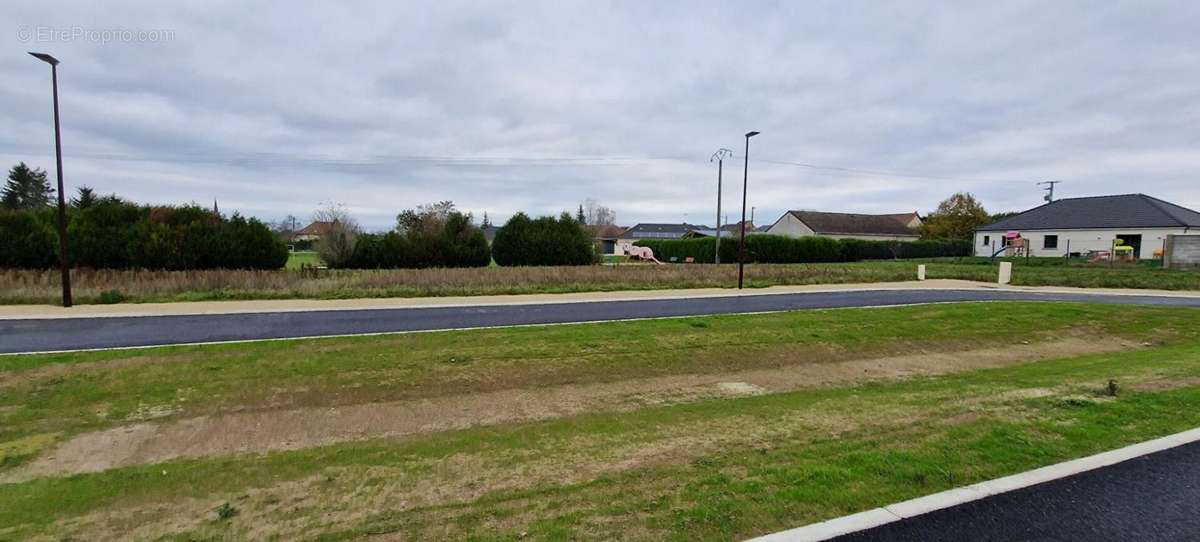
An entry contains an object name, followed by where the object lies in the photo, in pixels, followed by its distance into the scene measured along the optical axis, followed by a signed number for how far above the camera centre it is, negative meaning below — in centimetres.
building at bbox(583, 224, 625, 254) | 9198 +267
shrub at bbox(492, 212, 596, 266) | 3369 +27
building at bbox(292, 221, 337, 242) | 3356 +105
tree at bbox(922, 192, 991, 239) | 6412 +414
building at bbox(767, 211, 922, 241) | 6919 +337
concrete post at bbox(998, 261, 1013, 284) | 2542 -87
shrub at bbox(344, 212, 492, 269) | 3238 -21
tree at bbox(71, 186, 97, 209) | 4306 +393
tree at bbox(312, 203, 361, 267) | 3222 +2
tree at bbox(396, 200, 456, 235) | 3362 +155
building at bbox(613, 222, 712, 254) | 11188 +377
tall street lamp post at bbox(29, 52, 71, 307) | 1452 +95
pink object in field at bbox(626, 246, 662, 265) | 4640 -39
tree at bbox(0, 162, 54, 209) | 6172 +626
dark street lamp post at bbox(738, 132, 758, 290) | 2277 +244
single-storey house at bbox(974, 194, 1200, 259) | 3900 +233
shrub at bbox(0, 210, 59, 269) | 2180 -4
